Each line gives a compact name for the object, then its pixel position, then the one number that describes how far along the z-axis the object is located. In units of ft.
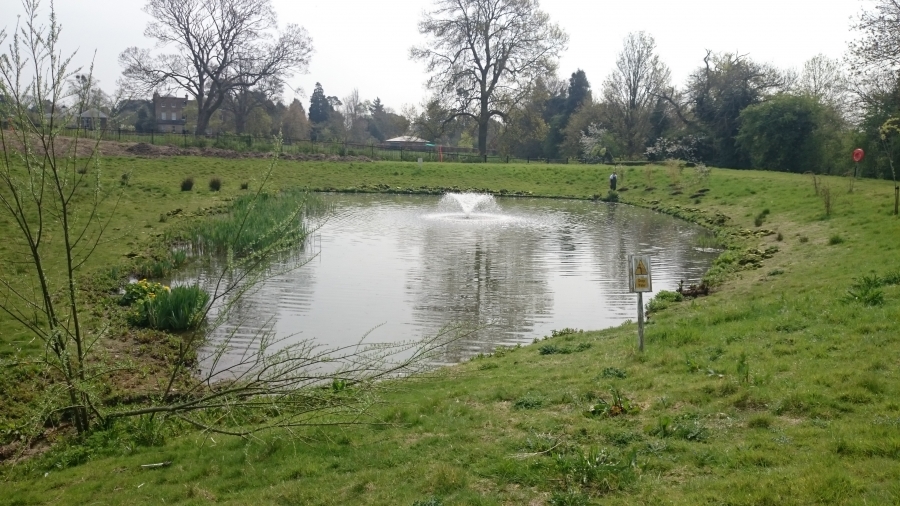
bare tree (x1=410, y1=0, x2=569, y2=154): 178.81
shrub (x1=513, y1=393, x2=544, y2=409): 21.91
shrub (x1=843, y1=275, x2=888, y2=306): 29.25
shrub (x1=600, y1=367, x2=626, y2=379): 24.32
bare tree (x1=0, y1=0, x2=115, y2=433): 20.26
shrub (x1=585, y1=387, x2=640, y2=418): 20.05
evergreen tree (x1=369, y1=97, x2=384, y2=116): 382.98
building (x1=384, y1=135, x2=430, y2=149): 277.52
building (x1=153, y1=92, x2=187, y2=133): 282.77
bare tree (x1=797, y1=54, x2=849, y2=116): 168.66
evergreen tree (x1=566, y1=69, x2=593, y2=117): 215.92
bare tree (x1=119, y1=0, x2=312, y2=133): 167.12
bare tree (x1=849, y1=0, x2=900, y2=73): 85.20
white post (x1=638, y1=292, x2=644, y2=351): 26.45
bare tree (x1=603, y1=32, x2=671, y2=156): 180.96
